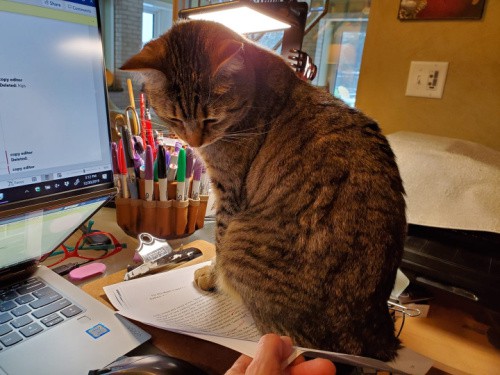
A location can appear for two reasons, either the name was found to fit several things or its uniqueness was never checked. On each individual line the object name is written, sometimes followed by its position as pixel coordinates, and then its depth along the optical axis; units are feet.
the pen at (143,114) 3.23
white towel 2.57
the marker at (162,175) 2.82
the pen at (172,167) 2.95
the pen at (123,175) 2.84
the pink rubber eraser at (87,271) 2.35
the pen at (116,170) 2.83
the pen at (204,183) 3.20
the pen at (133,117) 3.42
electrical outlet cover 4.09
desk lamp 3.19
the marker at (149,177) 2.75
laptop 1.65
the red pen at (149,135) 3.19
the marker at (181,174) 2.88
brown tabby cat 1.96
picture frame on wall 3.78
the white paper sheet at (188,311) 1.85
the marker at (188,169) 3.00
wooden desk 1.78
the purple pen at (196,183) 3.07
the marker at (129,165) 2.81
